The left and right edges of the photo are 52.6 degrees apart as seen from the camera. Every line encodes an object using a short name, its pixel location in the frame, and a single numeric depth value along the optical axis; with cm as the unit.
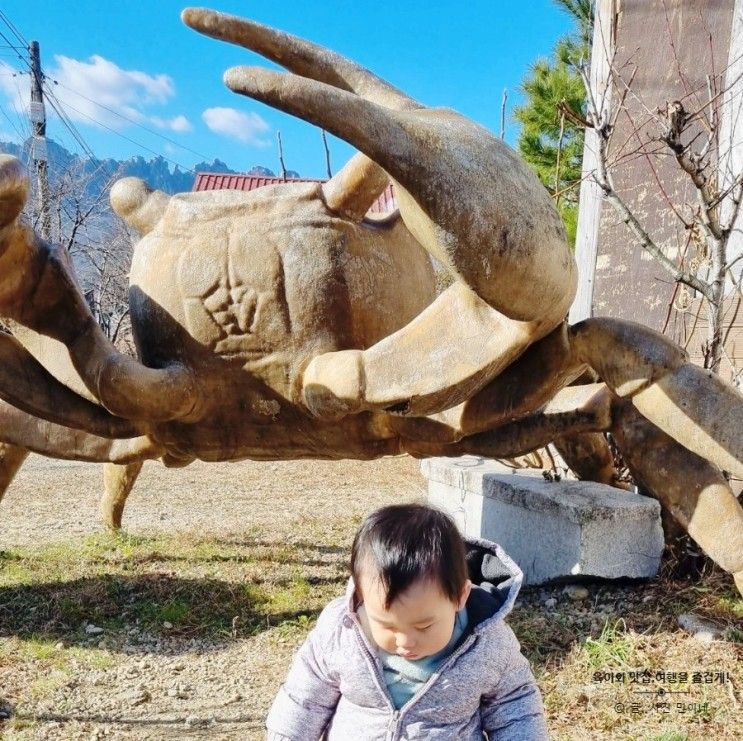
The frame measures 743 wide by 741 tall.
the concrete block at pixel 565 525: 311
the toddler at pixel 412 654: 128
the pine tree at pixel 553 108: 752
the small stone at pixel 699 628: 263
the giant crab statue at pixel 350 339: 150
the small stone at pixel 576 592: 317
